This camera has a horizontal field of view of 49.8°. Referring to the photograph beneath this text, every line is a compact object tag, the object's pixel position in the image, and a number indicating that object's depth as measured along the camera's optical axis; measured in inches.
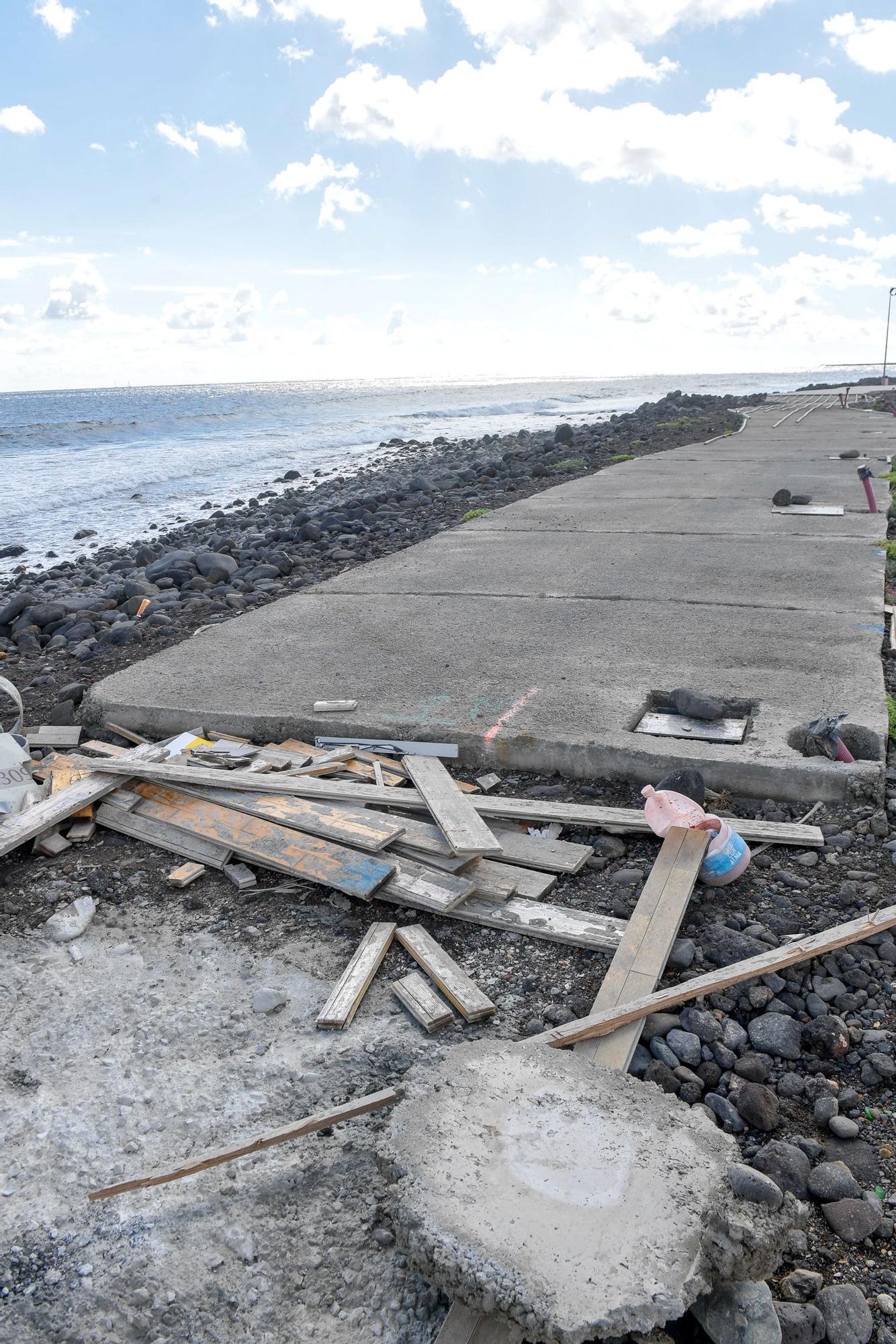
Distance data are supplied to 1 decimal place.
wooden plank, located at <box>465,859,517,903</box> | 130.4
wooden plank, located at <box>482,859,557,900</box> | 131.3
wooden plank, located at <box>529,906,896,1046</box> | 102.7
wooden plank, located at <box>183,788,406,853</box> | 139.0
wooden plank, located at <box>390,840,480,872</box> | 134.4
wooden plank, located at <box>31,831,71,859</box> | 148.4
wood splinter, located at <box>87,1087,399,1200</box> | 87.0
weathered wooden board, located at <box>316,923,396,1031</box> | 108.0
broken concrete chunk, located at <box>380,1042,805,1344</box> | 69.8
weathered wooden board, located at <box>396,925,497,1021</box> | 108.3
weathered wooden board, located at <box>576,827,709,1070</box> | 102.7
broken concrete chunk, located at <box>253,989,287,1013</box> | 112.3
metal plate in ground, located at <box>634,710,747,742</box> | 163.9
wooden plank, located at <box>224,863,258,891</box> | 137.6
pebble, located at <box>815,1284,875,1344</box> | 74.7
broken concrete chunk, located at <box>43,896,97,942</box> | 129.0
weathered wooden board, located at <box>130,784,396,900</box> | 132.0
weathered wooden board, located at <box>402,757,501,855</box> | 134.0
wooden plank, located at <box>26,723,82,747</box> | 192.1
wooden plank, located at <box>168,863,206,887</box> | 138.2
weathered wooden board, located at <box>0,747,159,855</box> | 146.4
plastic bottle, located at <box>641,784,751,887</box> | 130.9
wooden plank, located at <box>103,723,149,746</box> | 186.2
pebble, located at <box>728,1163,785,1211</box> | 84.2
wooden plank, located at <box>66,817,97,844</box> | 151.6
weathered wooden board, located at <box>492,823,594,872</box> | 137.9
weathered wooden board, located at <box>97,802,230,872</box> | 143.9
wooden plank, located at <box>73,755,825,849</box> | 139.6
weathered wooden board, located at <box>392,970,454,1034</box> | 107.1
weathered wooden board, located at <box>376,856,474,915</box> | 127.3
